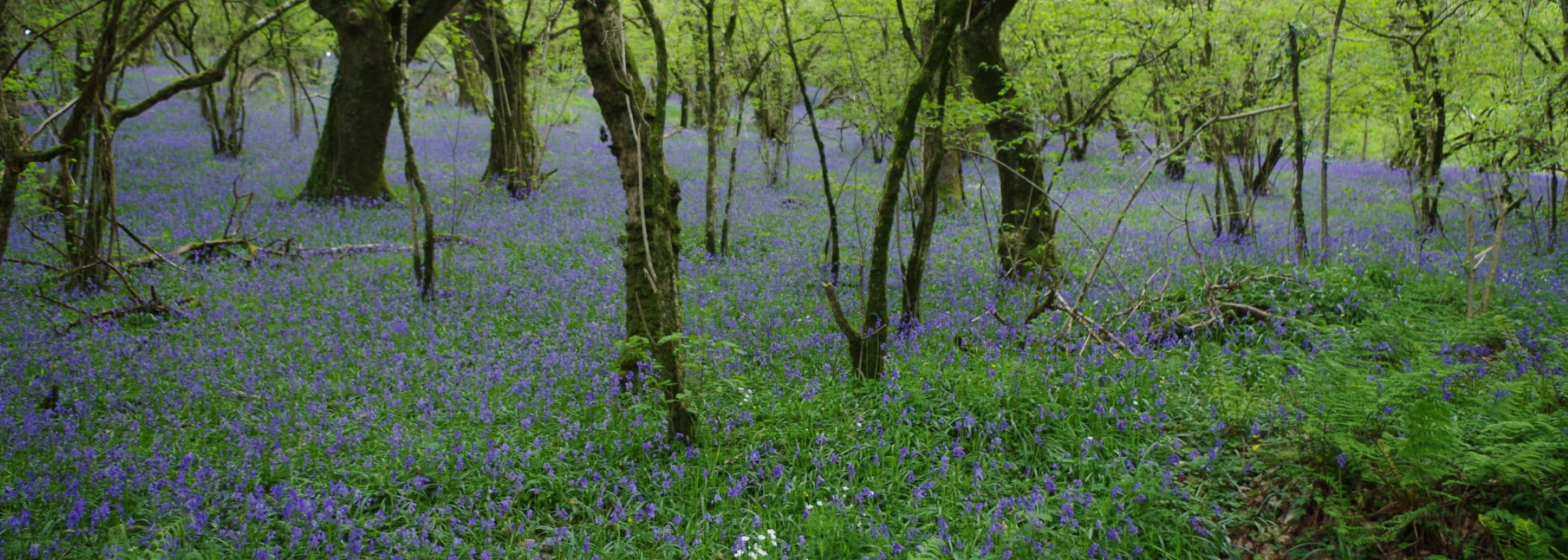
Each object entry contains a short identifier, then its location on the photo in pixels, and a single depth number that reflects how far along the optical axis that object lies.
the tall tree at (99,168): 7.39
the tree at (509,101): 15.77
